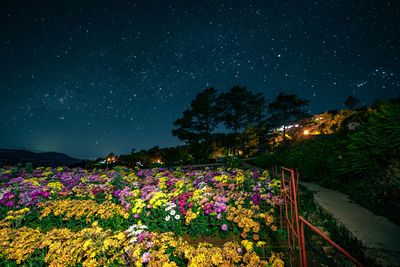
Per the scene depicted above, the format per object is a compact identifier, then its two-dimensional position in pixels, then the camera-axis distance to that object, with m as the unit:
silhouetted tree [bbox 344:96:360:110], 42.39
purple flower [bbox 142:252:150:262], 1.82
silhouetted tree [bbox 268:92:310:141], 22.20
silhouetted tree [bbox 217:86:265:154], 20.50
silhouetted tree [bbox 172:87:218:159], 18.55
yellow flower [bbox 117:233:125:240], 2.19
